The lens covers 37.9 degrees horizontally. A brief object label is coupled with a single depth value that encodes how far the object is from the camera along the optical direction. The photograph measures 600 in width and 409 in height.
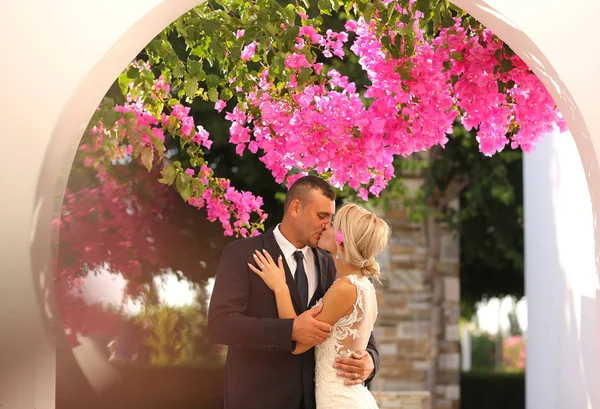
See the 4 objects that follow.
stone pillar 8.93
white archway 2.70
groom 3.40
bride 3.51
